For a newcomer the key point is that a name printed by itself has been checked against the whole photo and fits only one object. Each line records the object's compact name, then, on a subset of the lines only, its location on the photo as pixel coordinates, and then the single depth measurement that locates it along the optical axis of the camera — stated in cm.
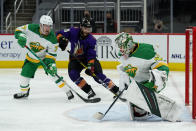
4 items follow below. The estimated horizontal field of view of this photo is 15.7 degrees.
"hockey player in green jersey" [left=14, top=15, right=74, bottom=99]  844
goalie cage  632
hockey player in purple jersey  858
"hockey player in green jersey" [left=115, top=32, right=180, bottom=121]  586
